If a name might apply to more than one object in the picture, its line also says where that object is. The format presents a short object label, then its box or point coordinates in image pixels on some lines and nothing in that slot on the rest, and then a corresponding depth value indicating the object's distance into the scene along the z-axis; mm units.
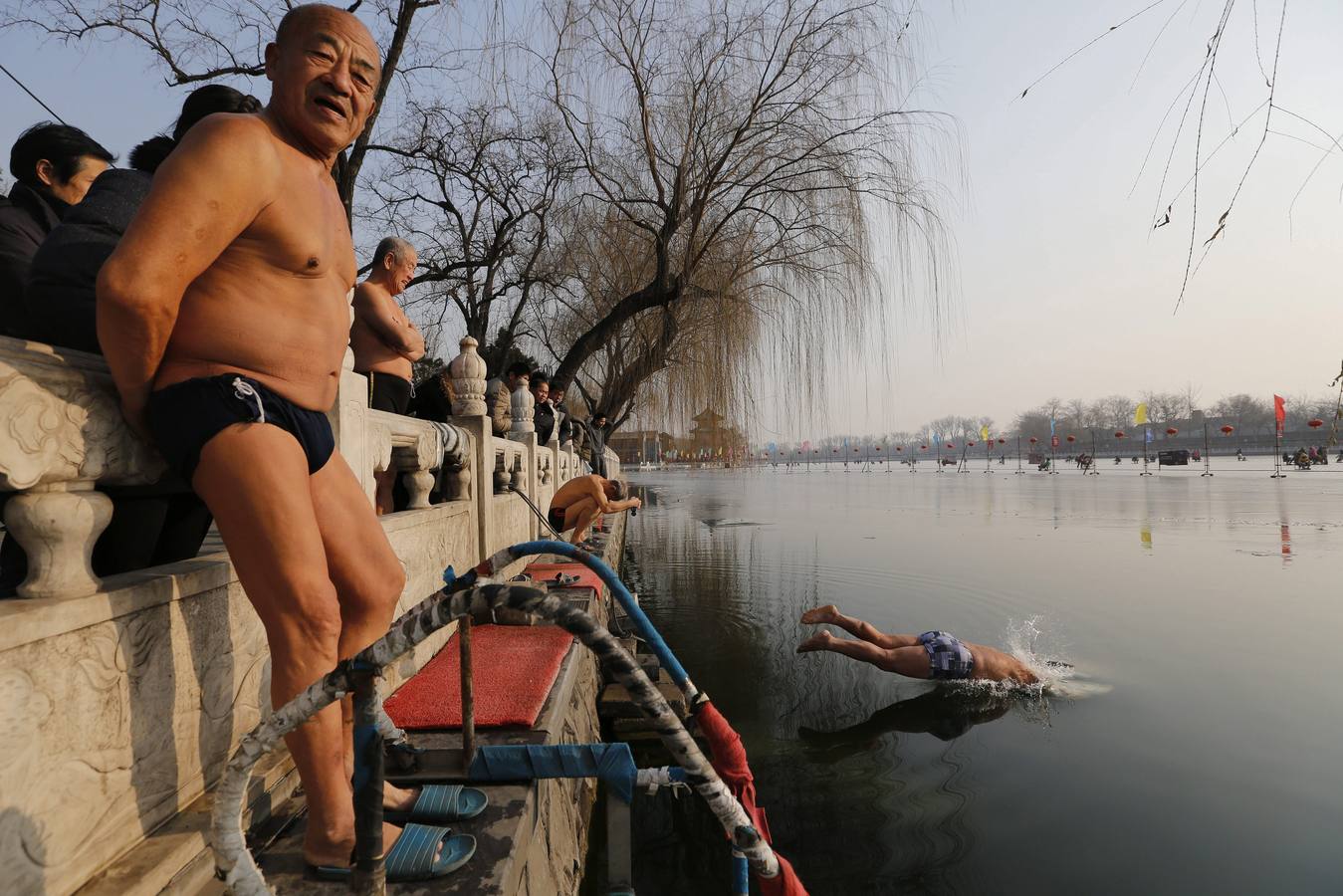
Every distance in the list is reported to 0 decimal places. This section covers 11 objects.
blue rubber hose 1985
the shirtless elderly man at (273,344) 1473
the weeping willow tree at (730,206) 8312
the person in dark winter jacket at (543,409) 10352
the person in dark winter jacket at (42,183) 2318
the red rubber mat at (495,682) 2879
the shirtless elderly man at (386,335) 4121
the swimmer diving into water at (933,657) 6852
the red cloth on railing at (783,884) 1641
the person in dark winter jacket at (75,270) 1875
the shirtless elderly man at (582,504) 7688
